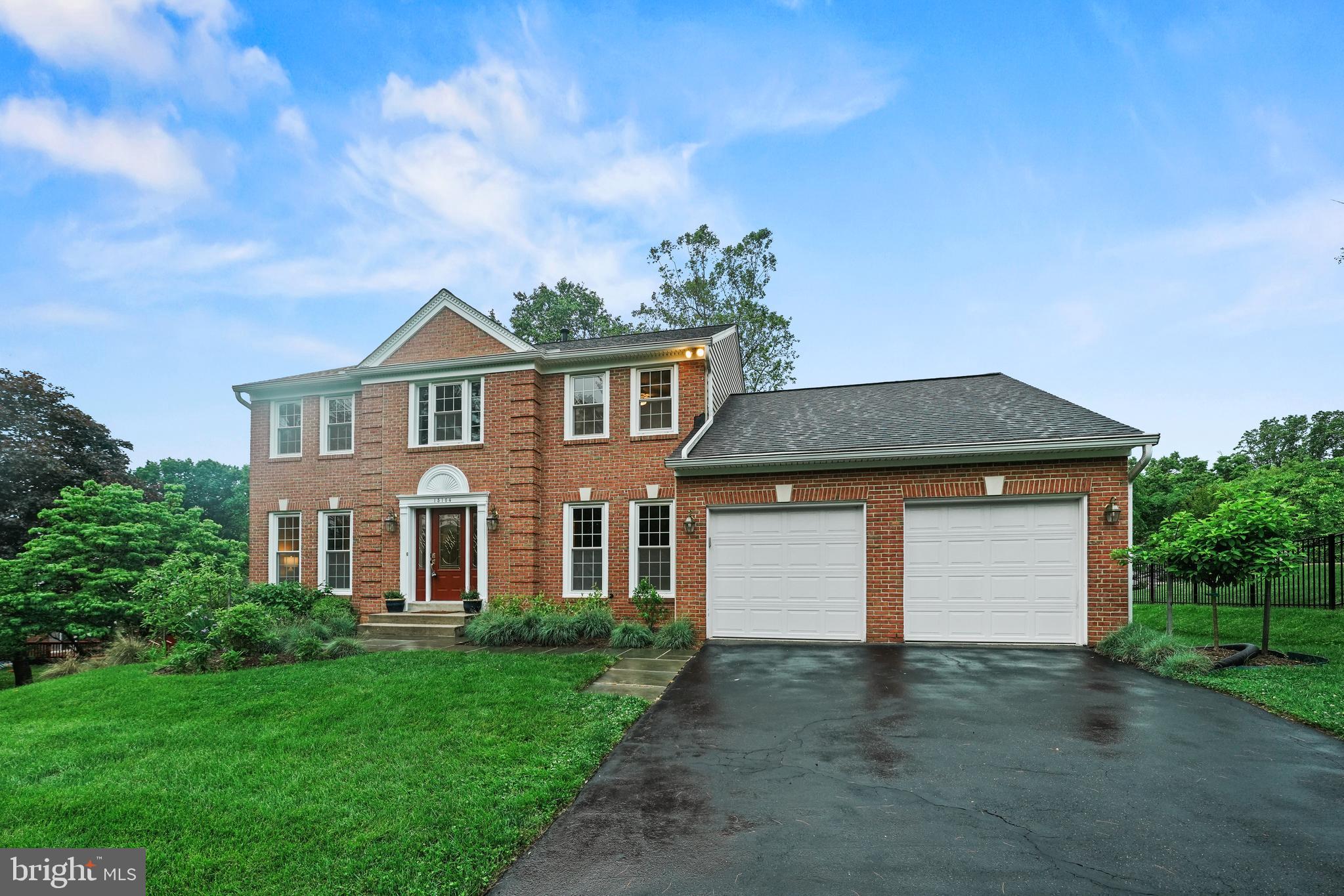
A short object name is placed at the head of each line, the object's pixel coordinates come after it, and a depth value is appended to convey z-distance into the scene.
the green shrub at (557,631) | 11.48
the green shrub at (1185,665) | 8.02
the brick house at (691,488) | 10.22
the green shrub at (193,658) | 9.43
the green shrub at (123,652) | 11.10
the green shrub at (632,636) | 10.97
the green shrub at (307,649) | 10.05
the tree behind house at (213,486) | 37.97
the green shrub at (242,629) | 10.05
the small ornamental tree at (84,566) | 13.48
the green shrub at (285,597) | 13.46
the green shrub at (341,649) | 10.27
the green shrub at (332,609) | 13.38
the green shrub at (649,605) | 12.31
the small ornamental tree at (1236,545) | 8.43
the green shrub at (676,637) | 10.83
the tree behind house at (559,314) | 31.92
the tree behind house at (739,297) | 26.59
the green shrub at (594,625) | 11.79
